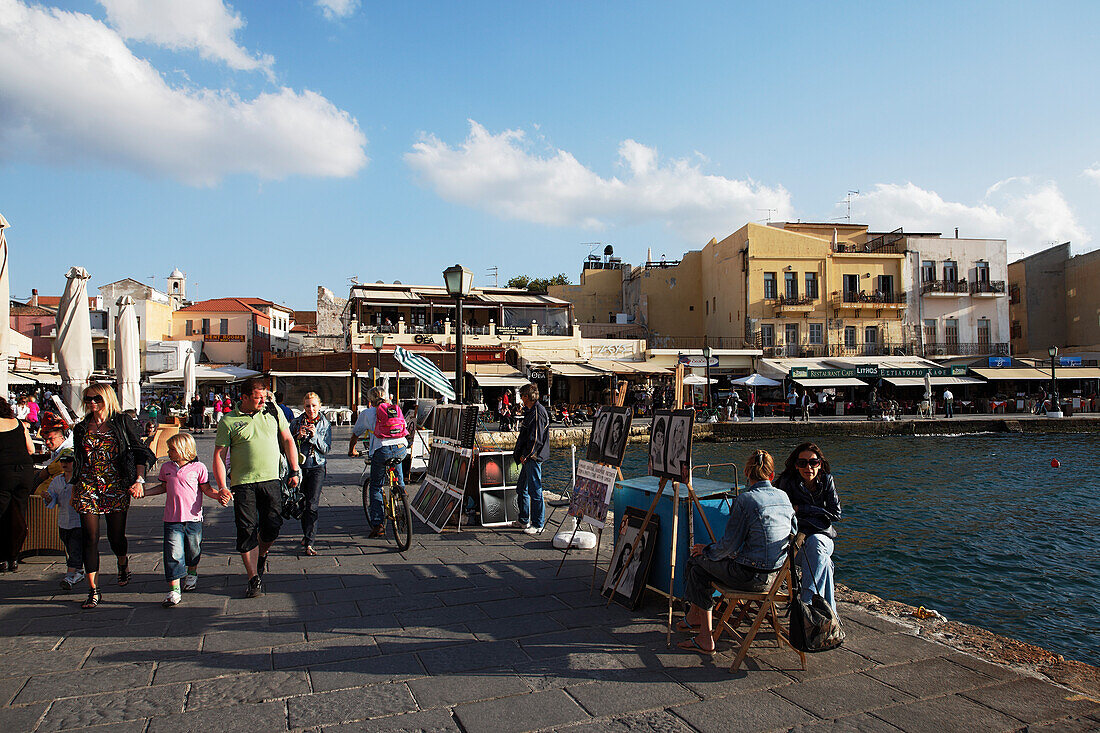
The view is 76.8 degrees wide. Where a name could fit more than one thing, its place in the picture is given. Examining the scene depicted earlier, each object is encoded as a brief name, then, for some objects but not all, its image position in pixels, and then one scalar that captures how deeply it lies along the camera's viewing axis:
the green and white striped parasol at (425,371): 10.31
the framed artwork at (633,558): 4.92
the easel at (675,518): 4.62
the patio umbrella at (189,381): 25.44
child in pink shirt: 5.14
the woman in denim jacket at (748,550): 4.07
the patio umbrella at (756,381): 32.28
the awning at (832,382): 33.28
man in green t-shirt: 5.22
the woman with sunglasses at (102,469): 5.14
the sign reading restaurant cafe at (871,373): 34.75
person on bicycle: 7.30
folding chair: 3.92
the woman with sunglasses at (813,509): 4.07
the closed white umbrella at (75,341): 10.02
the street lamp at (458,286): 8.98
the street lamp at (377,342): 20.64
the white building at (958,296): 40.78
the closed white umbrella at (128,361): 12.42
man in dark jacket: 7.38
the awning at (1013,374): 35.31
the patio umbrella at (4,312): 7.18
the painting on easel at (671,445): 4.67
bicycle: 6.75
